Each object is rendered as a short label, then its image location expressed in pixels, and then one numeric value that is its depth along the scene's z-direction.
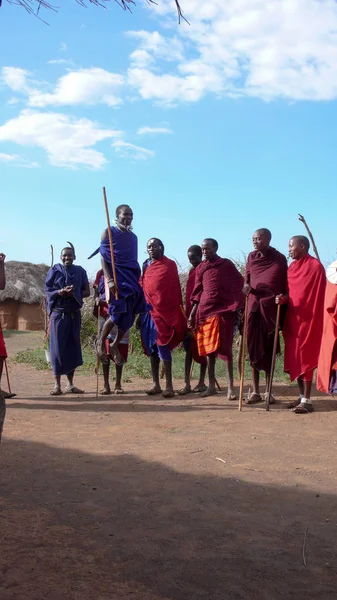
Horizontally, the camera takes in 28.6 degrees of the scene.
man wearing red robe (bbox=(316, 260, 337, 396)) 7.88
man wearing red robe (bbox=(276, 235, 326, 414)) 7.87
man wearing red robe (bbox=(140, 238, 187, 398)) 9.03
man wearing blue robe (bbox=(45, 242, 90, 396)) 9.41
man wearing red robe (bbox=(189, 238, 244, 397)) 8.73
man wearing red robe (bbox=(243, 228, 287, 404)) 8.13
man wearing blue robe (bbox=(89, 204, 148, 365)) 8.92
